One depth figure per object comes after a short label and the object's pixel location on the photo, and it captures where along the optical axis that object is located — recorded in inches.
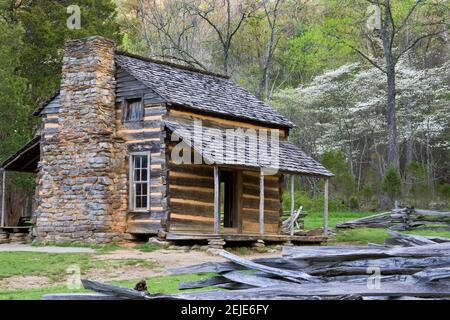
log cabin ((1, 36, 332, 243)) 788.0
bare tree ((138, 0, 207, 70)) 1838.0
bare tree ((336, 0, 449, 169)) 1312.7
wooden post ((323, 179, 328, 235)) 894.4
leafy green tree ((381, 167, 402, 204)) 1204.5
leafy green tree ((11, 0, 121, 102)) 1221.7
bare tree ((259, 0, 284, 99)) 1640.1
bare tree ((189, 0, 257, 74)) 1862.7
